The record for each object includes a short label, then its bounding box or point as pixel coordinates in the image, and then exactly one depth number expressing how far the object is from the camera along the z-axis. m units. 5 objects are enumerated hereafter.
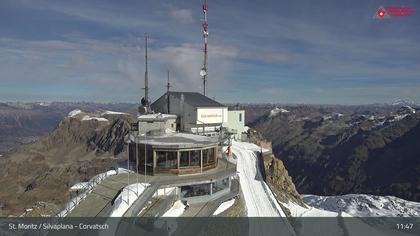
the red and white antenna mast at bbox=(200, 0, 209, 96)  61.92
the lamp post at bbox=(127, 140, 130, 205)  22.32
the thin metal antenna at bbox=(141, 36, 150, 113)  47.40
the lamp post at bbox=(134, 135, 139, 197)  27.96
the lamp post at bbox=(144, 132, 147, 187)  29.17
